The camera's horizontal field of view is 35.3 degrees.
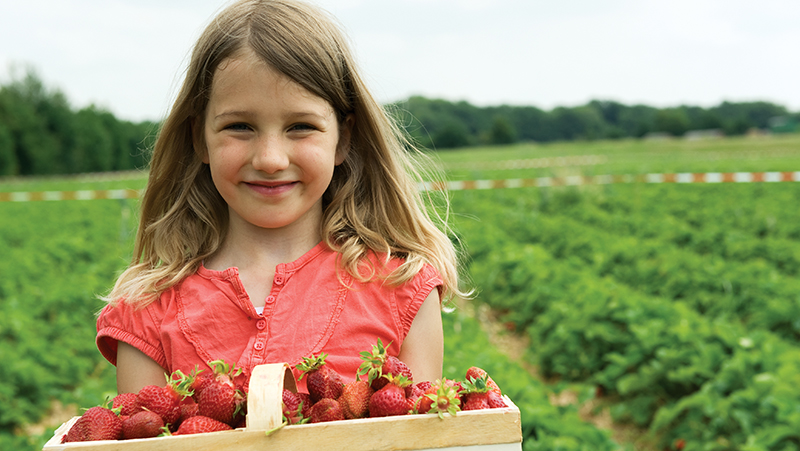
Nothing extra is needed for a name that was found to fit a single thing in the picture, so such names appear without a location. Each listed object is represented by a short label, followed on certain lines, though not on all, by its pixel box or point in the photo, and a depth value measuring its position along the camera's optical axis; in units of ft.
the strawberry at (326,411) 2.83
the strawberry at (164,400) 2.86
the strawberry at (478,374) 2.90
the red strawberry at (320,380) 2.94
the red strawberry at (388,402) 2.83
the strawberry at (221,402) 2.84
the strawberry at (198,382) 2.93
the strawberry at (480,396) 2.86
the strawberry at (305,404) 2.91
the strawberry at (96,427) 2.77
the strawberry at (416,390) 2.89
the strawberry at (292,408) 2.82
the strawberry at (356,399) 2.88
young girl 3.32
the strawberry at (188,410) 2.86
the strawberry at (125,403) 2.90
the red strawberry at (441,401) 2.78
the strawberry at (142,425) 2.80
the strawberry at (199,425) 2.79
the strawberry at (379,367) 2.93
